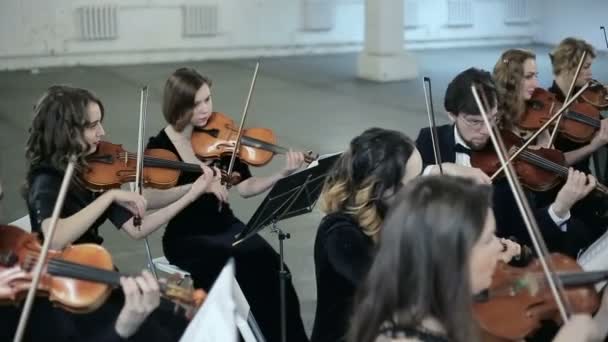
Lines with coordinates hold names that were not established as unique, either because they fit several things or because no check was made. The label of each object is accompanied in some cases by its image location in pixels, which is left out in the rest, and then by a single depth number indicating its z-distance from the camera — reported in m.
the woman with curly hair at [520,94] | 3.41
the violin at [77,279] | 2.07
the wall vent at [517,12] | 11.88
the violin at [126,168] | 2.84
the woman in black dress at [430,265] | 1.51
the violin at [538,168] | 3.11
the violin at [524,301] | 1.97
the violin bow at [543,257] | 1.79
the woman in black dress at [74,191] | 2.45
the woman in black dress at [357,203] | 2.24
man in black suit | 2.85
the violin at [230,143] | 3.29
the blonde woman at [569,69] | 3.68
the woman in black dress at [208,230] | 3.07
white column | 8.91
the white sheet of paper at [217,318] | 1.70
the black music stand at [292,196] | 2.54
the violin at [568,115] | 3.61
